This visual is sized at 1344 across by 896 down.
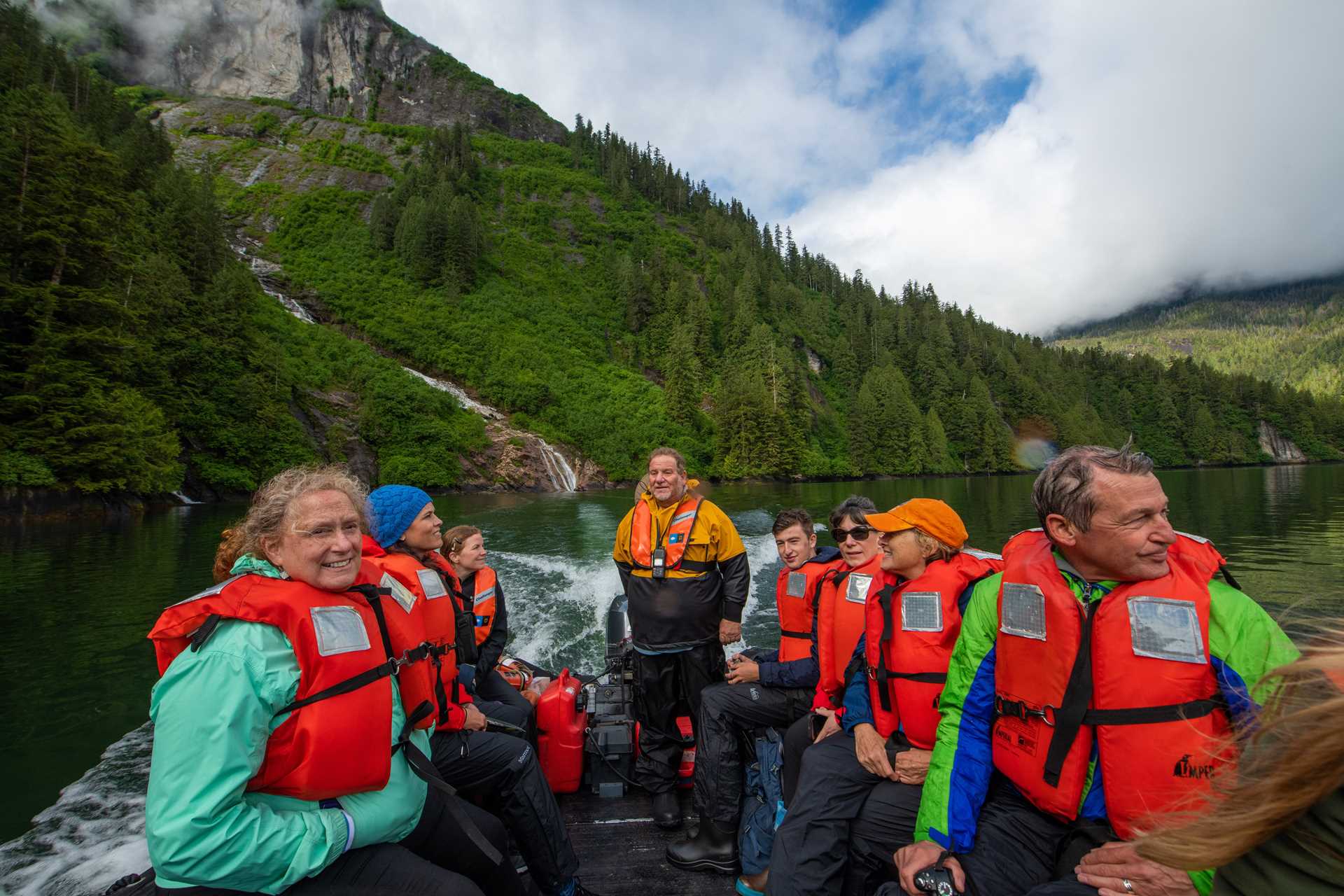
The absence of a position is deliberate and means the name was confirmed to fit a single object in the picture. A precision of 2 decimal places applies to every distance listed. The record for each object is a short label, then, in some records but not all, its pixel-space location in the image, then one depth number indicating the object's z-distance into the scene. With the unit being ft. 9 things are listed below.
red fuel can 13.07
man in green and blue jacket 5.34
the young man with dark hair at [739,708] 10.48
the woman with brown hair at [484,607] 13.78
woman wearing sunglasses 9.71
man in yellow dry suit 12.33
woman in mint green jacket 4.74
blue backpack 9.84
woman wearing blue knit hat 8.84
